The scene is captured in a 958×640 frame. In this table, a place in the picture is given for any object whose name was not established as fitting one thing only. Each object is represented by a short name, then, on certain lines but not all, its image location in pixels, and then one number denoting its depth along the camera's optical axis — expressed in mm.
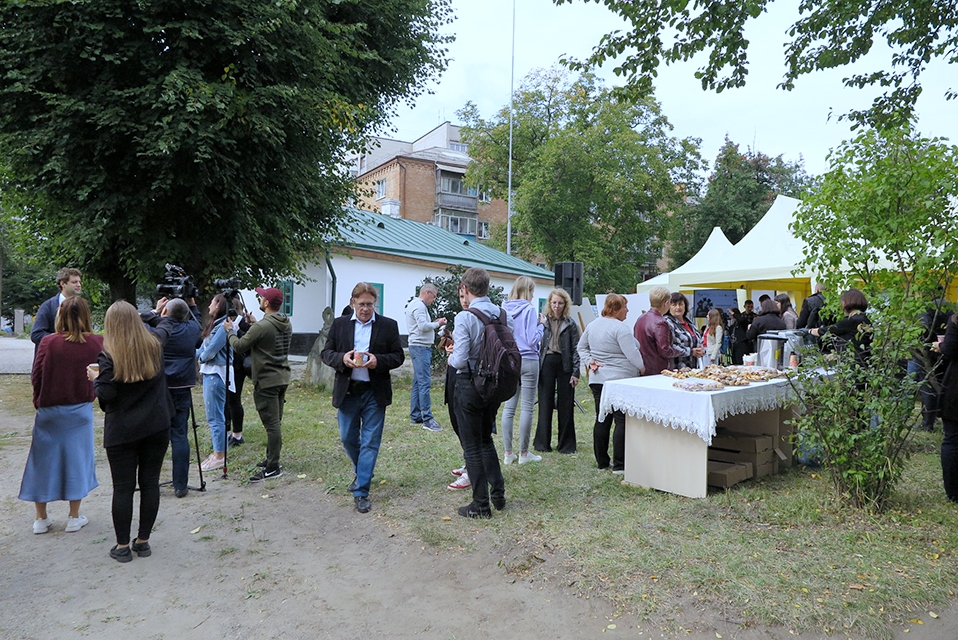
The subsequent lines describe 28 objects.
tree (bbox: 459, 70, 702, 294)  36031
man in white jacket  9984
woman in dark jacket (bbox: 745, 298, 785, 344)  10844
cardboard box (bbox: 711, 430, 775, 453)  6492
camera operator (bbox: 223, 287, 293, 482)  6496
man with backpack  5160
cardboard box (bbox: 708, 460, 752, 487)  6043
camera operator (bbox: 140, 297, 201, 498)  5887
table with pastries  5680
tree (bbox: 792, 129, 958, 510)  5125
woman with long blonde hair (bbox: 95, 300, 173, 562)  4457
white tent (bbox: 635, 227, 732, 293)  16469
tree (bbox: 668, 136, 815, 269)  40734
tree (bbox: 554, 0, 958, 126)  8609
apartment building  49312
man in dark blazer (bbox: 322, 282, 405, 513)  5688
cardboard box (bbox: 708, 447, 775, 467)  6480
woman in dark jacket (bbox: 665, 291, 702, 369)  7488
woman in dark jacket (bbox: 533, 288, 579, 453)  7605
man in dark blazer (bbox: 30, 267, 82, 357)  6848
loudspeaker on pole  13492
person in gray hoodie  7016
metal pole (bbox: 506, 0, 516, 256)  35188
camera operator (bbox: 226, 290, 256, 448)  8039
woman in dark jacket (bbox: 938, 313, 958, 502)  5148
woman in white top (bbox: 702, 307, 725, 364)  12930
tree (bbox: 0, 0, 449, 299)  10914
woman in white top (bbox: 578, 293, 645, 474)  6758
